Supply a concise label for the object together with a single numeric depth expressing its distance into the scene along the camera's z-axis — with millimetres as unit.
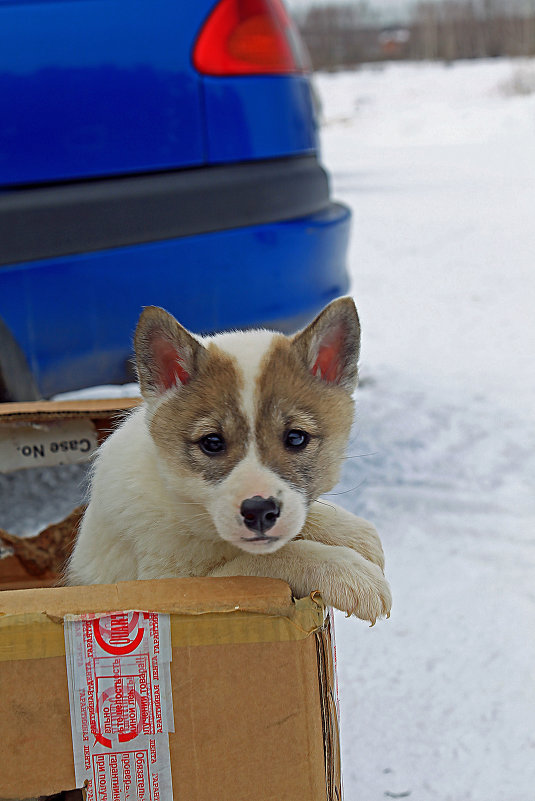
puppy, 1240
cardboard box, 1183
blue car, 1523
